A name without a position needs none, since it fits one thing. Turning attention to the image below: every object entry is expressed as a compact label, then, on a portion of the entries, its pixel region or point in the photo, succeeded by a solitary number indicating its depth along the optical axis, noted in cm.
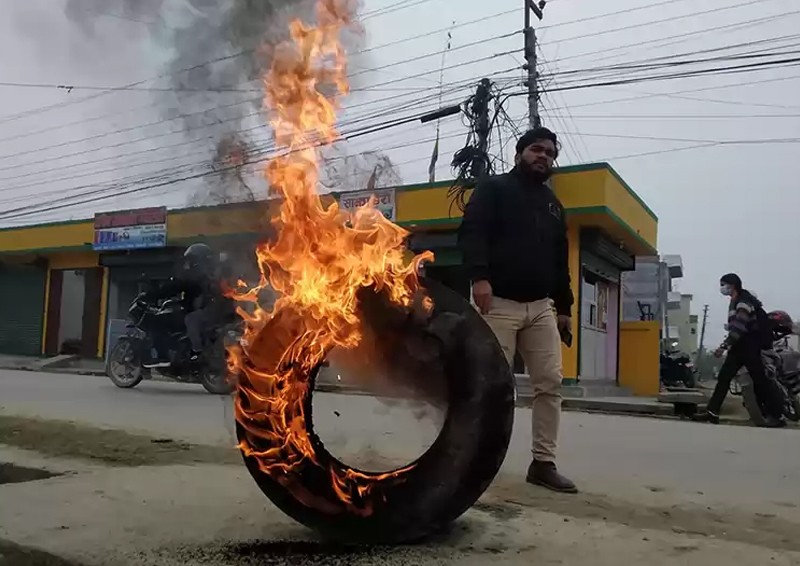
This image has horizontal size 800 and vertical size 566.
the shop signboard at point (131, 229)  2075
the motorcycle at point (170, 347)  1079
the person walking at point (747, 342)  915
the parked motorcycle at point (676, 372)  2097
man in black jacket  421
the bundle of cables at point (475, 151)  1571
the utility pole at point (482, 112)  1602
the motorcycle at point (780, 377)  944
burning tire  295
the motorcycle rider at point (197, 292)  1078
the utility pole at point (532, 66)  1684
